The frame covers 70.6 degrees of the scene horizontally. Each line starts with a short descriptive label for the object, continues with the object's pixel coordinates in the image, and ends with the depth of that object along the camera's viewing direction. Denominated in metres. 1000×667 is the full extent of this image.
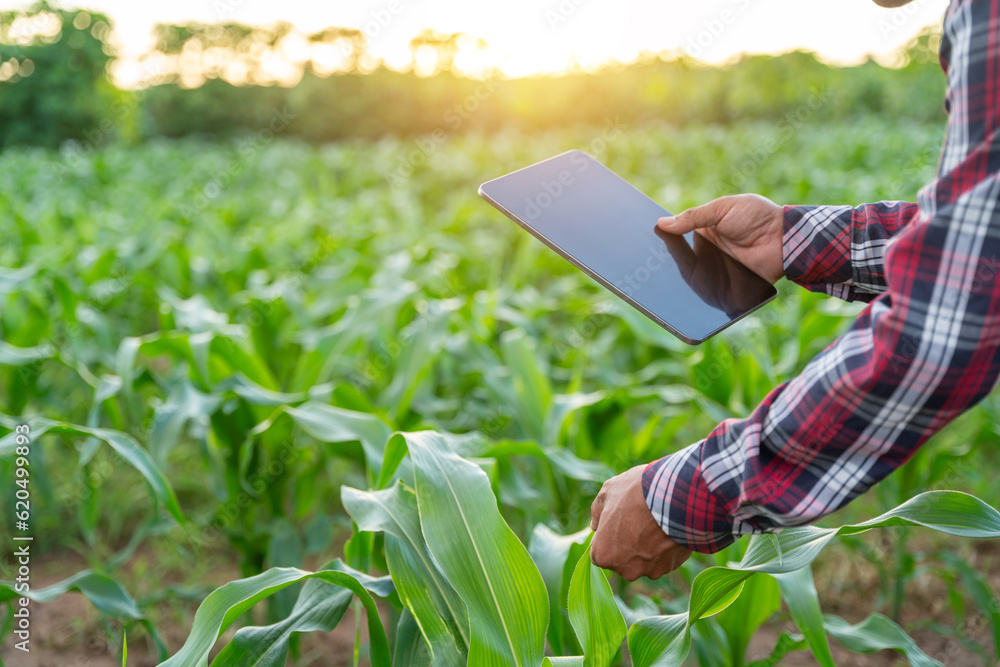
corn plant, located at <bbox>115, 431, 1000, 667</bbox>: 1.06
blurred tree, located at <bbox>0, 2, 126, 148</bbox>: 18.19
